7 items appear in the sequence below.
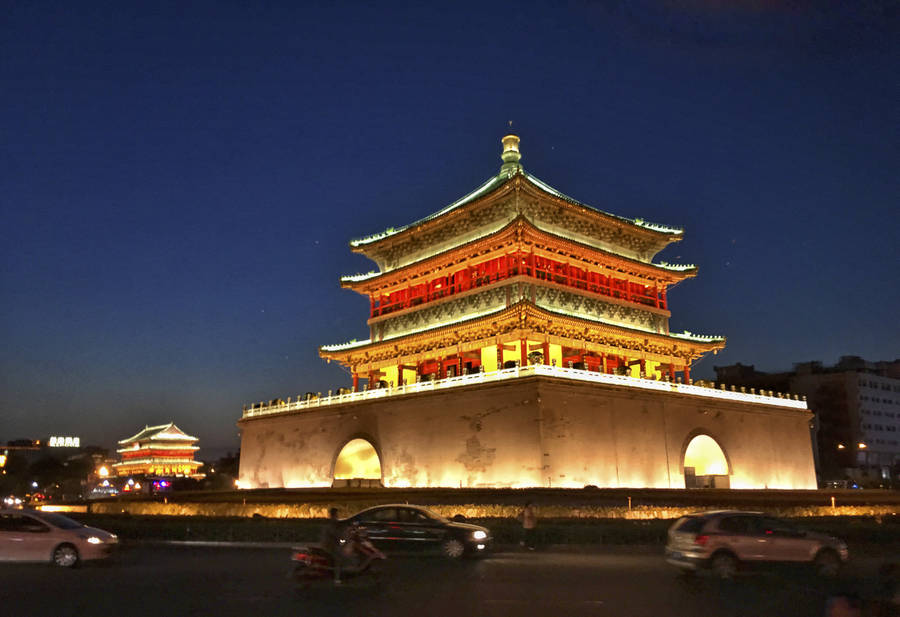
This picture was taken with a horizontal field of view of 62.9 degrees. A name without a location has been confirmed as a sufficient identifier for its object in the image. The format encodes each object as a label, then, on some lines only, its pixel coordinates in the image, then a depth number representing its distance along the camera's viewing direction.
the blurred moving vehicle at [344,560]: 12.43
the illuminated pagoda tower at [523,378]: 32.25
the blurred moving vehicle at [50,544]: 14.63
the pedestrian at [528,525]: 17.97
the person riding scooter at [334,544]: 12.45
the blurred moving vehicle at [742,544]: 12.75
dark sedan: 15.84
